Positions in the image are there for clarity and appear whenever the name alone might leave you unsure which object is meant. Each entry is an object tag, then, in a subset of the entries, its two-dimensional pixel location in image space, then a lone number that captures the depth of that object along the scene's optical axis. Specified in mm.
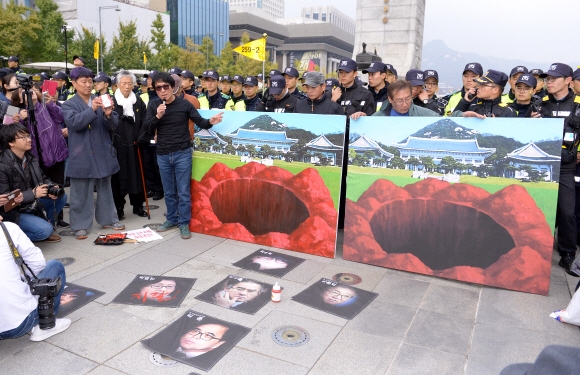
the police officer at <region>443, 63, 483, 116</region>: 6449
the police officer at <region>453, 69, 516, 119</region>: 4965
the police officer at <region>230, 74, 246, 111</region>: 7944
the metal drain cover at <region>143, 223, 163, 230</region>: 6176
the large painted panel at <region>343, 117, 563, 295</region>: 4039
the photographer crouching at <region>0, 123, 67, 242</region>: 4719
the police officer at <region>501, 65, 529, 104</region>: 6543
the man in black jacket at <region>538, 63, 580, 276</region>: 4578
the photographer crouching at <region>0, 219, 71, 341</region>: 2828
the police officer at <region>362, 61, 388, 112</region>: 6273
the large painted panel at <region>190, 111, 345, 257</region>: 4922
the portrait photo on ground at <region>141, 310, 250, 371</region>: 3041
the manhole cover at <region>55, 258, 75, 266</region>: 4832
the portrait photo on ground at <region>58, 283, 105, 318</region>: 3766
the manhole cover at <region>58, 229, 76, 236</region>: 5855
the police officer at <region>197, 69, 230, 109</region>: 7980
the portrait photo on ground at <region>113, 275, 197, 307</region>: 3889
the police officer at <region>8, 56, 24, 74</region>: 11123
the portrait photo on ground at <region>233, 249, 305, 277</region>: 4629
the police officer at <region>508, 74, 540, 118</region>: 4984
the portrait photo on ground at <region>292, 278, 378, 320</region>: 3779
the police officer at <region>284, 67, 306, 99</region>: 7480
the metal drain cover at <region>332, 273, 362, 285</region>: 4363
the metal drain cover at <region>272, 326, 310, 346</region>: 3273
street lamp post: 36288
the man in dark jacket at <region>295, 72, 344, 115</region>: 5266
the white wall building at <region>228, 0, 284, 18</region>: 169838
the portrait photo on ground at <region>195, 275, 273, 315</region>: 3828
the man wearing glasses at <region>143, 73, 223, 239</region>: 5461
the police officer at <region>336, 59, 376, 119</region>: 5901
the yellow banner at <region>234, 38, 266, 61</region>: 12773
